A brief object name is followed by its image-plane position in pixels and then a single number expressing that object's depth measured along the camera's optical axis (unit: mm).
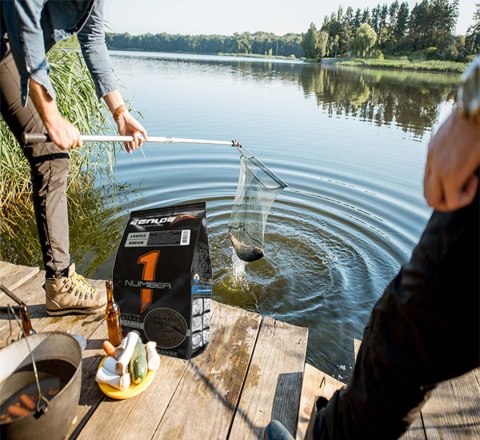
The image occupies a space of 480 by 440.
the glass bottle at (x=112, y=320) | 1861
